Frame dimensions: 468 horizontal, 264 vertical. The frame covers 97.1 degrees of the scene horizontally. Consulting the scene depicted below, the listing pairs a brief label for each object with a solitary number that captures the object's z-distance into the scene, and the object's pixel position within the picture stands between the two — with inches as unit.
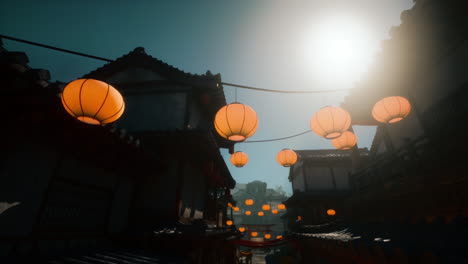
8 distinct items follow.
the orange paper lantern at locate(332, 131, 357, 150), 369.7
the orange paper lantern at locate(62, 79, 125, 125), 140.1
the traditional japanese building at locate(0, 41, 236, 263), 144.2
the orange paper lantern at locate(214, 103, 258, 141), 208.2
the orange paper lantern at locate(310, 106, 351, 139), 242.1
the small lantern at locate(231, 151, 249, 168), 415.5
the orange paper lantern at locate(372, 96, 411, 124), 279.1
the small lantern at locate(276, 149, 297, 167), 409.1
